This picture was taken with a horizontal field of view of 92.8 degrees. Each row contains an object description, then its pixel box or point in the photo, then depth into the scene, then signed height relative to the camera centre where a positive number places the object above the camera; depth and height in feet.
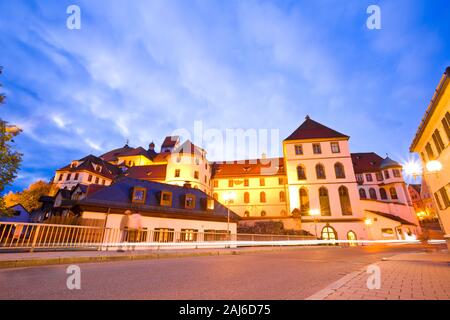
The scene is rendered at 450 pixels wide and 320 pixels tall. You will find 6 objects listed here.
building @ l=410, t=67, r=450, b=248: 36.40 +19.07
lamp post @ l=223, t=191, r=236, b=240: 68.50 +12.55
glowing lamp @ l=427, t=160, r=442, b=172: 26.48 +8.38
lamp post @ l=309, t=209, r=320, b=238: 113.70 +11.99
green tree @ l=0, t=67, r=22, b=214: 53.06 +18.81
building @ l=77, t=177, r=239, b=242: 55.51 +7.99
